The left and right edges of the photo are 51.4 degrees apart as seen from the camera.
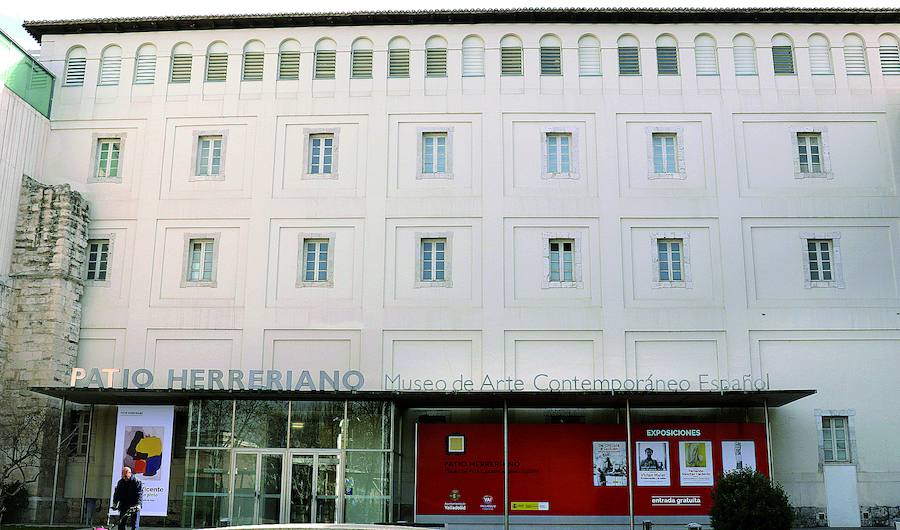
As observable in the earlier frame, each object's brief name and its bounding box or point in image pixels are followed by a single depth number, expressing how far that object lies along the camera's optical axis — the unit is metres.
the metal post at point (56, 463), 26.19
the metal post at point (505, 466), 25.18
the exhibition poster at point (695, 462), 26.05
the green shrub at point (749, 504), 21.20
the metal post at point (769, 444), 25.55
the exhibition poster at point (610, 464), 26.27
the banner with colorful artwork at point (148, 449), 25.69
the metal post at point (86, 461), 27.02
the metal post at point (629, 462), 25.34
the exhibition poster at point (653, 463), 26.12
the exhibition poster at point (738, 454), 25.95
